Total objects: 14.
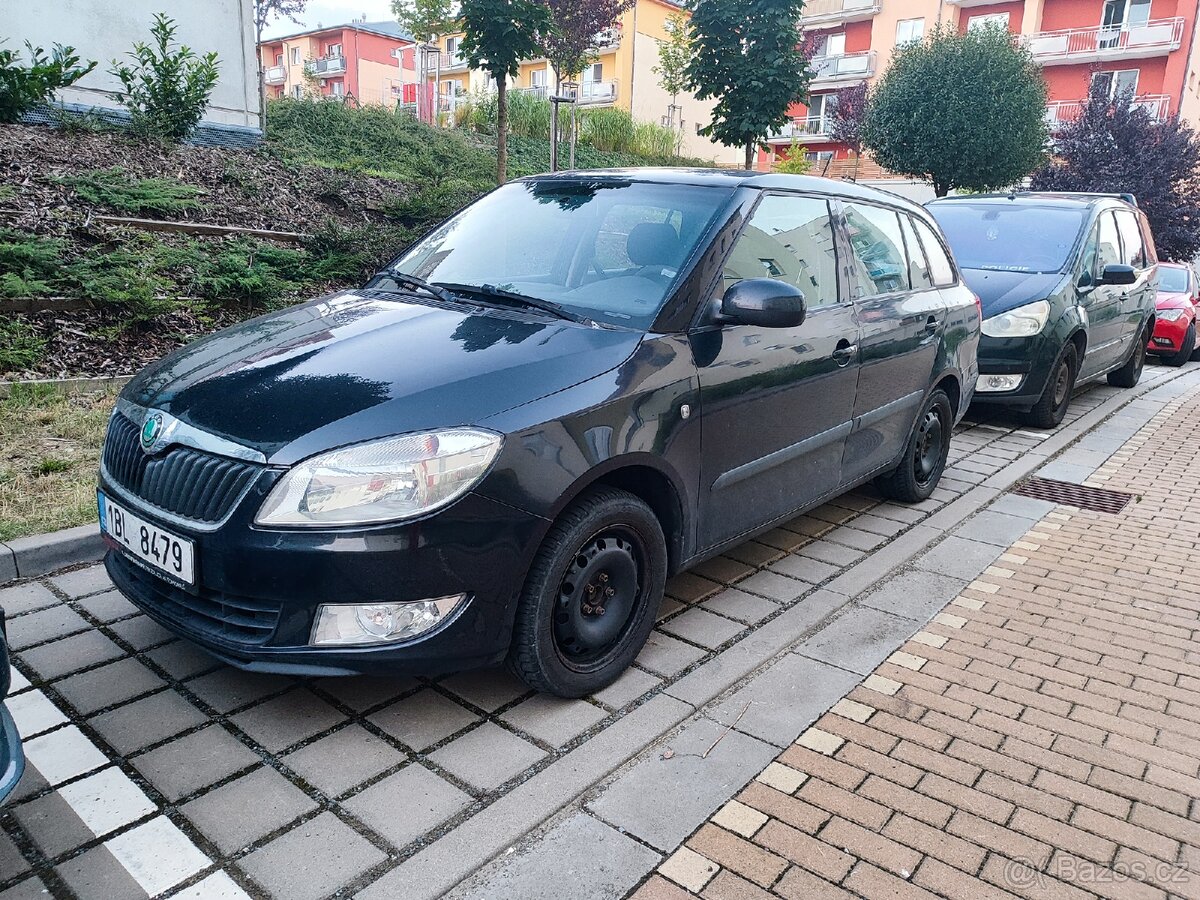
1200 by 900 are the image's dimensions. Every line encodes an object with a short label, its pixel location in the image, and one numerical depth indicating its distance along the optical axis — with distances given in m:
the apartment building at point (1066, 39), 34.41
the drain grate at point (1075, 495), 5.73
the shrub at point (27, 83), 10.23
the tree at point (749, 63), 11.26
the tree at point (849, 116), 36.47
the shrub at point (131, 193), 8.64
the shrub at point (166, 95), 11.48
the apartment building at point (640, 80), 44.28
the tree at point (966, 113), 21.83
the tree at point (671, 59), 32.52
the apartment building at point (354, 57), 70.12
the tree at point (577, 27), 25.91
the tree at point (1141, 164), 22.42
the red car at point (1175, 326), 12.84
